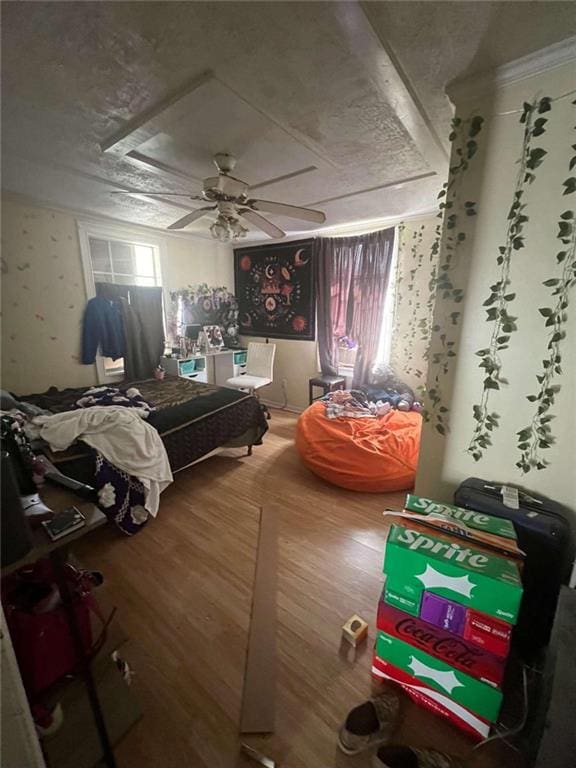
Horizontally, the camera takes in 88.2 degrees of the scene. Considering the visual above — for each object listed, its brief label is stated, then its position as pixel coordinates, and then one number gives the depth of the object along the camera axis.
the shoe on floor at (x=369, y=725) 1.00
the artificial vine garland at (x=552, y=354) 1.15
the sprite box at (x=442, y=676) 0.99
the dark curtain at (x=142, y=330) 3.53
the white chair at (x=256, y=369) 3.93
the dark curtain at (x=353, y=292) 3.46
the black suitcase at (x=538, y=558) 1.14
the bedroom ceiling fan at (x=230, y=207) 1.77
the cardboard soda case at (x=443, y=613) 0.99
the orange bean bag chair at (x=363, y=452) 2.38
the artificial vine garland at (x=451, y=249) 1.32
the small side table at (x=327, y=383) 3.81
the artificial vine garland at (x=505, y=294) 1.17
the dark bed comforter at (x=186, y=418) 1.87
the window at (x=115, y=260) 3.23
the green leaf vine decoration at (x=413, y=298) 3.23
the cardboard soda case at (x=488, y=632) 0.93
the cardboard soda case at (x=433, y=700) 1.02
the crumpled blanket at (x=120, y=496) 1.84
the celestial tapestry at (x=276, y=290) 4.07
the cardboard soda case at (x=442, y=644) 0.97
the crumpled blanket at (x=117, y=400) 2.30
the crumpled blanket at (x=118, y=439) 1.87
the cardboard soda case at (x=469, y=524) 1.04
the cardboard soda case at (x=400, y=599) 1.06
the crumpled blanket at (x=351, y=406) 2.80
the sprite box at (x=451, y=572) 0.91
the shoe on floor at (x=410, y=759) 0.93
